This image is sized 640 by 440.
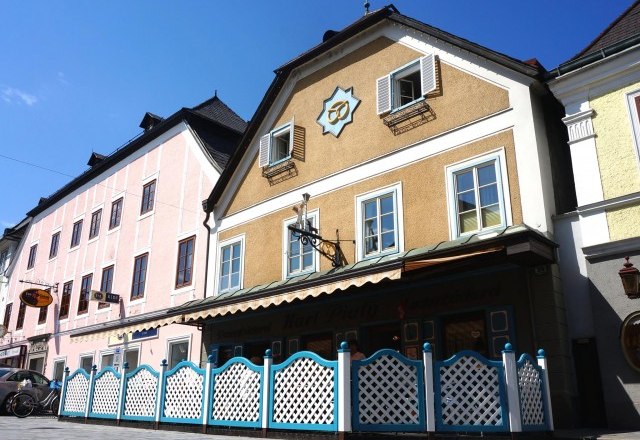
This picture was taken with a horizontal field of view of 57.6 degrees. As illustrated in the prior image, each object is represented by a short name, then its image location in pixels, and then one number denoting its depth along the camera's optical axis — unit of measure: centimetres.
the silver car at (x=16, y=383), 1789
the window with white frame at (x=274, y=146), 1720
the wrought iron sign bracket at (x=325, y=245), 1407
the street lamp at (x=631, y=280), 937
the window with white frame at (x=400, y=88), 1410
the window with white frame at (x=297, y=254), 1499
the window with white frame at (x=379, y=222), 1320
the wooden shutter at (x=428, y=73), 1327
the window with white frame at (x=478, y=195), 1148
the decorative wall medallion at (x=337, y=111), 1534
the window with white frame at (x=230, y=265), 1733
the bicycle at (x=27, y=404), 1673
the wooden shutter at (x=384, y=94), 1422
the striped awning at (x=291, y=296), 1092
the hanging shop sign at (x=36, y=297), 2564
